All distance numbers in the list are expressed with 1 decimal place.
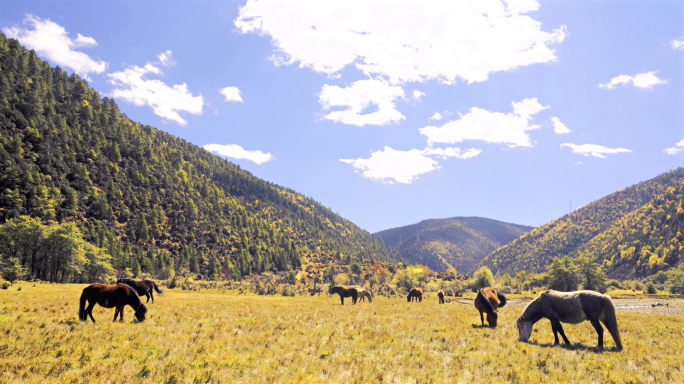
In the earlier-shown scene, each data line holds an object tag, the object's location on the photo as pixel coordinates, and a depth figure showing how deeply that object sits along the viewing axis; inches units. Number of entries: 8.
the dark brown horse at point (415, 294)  1673.2
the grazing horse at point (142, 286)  904.3
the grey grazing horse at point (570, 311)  477.1
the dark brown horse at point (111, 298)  532.1
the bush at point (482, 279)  2645.2
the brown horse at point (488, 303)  693.9
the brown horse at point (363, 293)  1437.0
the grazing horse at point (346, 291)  1352.1
